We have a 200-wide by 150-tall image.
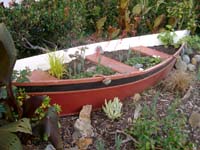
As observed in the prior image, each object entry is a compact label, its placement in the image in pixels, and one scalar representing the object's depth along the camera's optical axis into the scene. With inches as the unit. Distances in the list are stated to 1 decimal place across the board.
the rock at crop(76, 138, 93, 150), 115.0
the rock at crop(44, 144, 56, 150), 109.3
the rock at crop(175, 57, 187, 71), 169.0
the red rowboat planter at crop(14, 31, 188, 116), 120.7
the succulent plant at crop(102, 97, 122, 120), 126.0
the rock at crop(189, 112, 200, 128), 129.0
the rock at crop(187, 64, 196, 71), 170.7
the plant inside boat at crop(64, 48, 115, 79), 136.5
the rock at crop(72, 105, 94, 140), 118.8
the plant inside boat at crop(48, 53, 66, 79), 134.1
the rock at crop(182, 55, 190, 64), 176.1
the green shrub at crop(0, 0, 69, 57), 145.1
